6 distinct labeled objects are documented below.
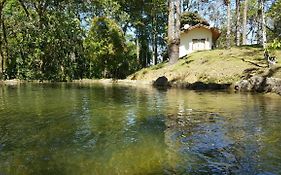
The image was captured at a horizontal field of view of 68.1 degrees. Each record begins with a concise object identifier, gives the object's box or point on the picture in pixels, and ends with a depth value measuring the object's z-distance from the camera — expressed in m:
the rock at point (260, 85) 10.37
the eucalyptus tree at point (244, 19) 21.38
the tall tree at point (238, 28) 20.79
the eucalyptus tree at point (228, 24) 19.72
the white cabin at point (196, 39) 24.85
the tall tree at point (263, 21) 12.49
